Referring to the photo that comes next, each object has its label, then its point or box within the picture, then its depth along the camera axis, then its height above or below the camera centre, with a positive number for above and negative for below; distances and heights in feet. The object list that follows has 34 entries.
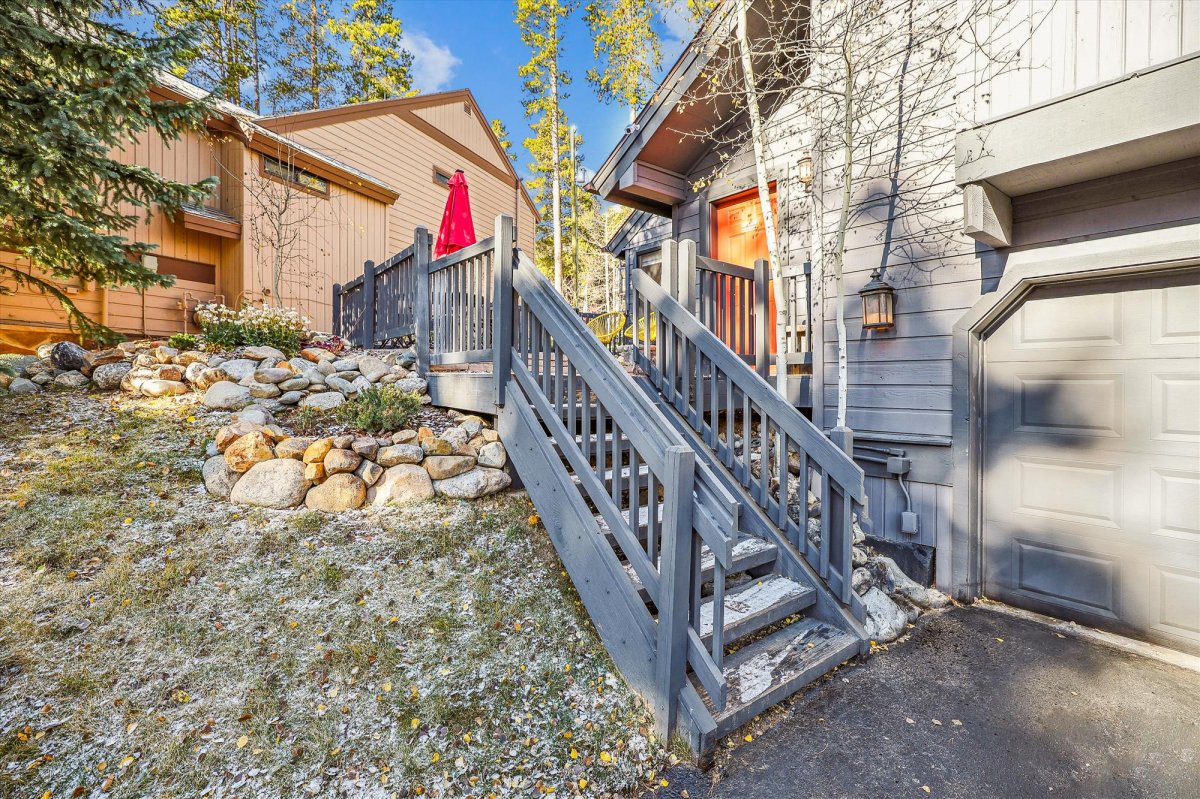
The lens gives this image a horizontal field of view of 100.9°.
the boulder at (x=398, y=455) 10.43 -1.25
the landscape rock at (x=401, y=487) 10.10 -1.88
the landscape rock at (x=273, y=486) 9.51 -1.76
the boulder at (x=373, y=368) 13.56 +0.78
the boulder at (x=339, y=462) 10.03 -1.34
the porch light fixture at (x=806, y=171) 14.53 +6.70
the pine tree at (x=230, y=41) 38.88 +30.33
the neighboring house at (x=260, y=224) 22.34 +9.68
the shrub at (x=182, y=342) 15.79 +1.71
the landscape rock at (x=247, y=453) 9.75 -1.13
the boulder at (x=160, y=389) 12.51 +0.16
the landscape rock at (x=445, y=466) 10.65 -1.50
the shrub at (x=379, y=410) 11.09 -0.32
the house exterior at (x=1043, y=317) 9.02 +1.82
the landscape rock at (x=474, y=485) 10.50 -1.89
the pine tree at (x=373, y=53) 48.26 +34.33
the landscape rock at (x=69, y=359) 13.32 +0.97
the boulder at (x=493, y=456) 11.10 -1.33
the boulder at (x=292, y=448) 10.09 -1.07
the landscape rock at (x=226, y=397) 12.23 -0.04
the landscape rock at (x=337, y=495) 9.77 -1.98
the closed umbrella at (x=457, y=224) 17.16 +6.06
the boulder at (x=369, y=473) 10.21 -1.59
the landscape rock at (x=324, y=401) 12.30 -0.13
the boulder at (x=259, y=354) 14.17 +1.20
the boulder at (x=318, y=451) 10.05 -1.12
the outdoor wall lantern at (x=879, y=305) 12.56 +2.40
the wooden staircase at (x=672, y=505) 6.43 -1.75
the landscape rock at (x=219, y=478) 9.63 -1.62
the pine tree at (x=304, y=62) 47.16 +32.13
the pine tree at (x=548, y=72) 46.78 +32.17
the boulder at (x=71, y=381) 12.62 +0.36
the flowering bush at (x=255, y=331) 15.76 +2.13
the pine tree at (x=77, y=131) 9.49 +5.20
